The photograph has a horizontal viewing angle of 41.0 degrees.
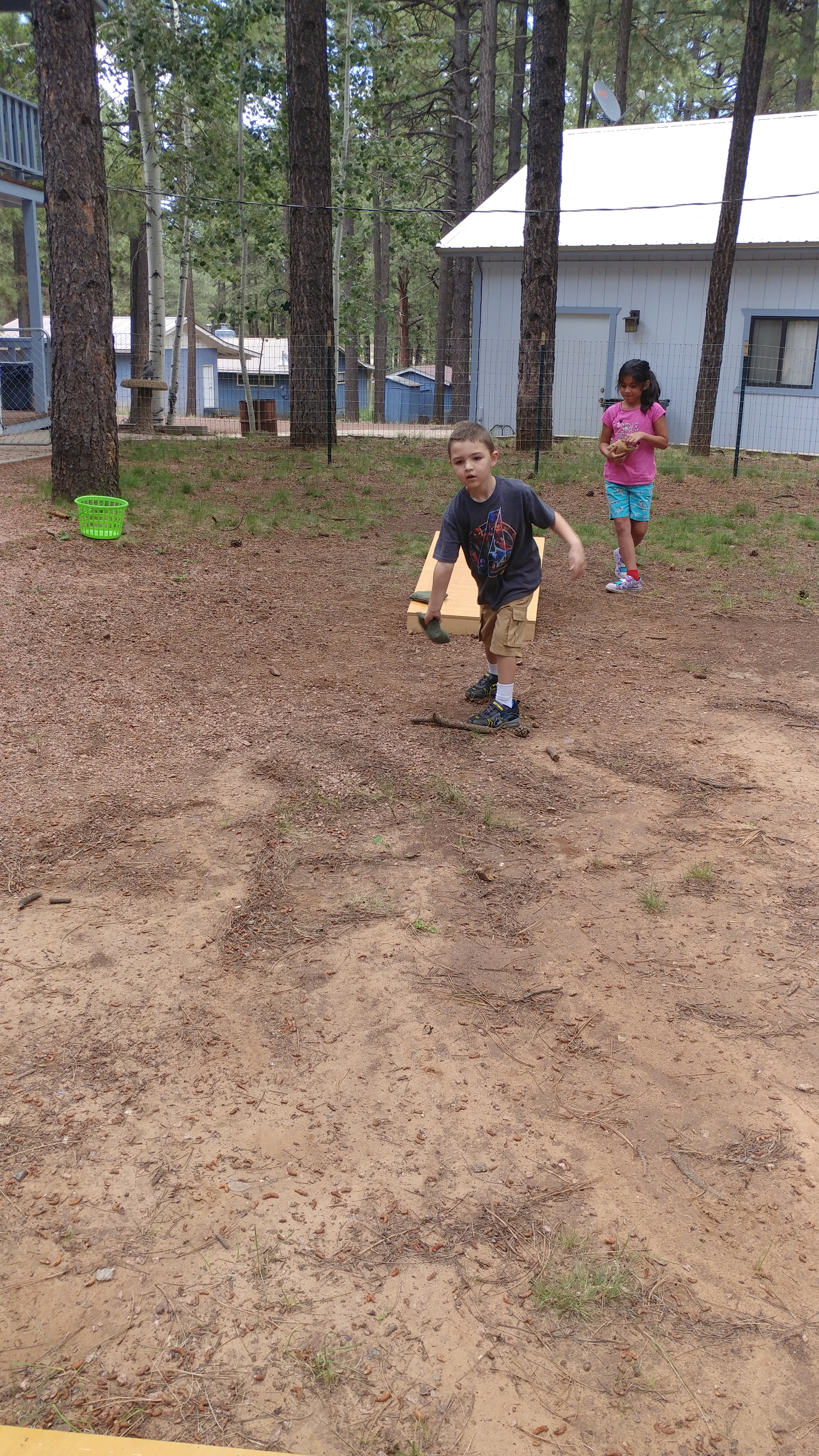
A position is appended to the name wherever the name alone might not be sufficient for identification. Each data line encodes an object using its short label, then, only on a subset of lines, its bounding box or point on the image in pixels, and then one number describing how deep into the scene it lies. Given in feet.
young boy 15.61
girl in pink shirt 24.11
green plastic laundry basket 26.37
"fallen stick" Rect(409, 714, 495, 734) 16.89
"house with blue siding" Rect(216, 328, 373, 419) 149.69
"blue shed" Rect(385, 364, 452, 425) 128.77
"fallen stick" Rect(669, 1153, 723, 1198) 7.89
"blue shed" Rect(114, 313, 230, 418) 161.79
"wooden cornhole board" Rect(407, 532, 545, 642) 19.10
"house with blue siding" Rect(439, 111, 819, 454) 60.03
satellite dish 72.59
